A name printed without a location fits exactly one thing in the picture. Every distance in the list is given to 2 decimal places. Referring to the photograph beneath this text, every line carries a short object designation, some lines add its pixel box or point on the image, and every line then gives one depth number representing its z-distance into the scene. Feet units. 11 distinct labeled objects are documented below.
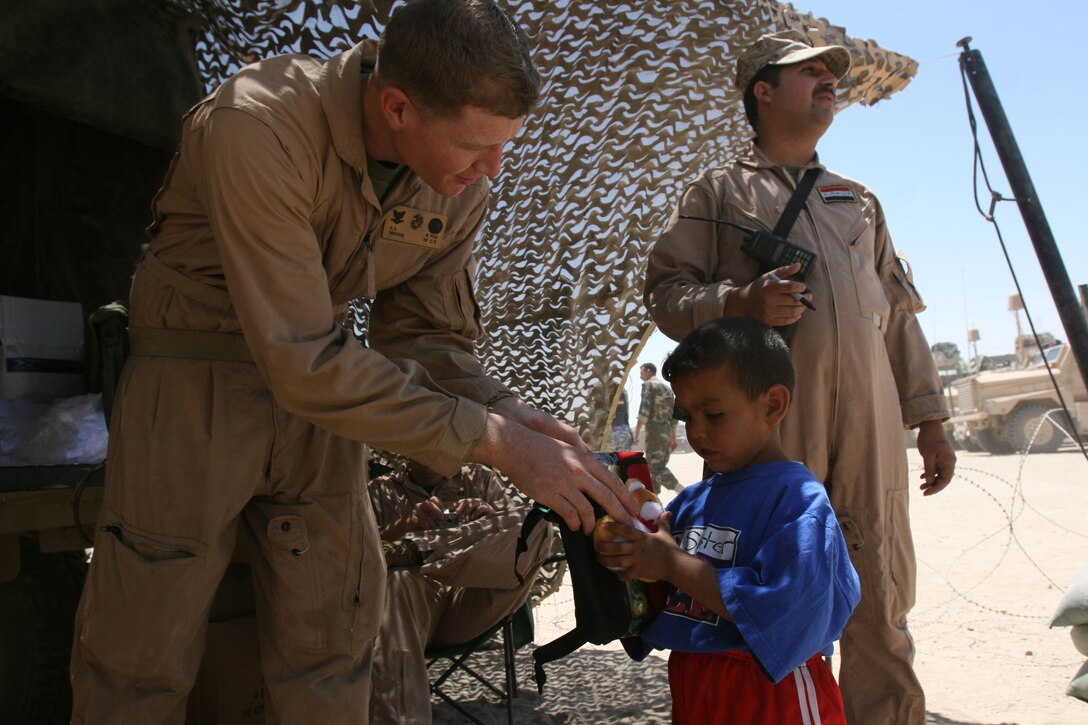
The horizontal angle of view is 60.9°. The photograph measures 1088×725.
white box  8.41
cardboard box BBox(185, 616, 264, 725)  7.82
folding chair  9.74
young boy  4.96
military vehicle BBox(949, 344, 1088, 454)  50.96
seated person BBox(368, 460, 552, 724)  8.87
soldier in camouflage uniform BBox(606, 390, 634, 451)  30.11
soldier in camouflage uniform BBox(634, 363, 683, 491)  30.78
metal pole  11.28
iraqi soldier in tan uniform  7.48
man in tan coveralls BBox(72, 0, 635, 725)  5.10
